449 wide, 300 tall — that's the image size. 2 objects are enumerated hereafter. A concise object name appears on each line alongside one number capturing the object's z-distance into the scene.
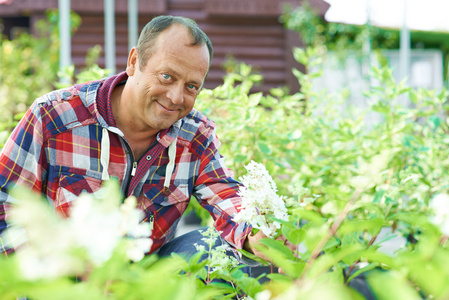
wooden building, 7.52
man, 1.54
